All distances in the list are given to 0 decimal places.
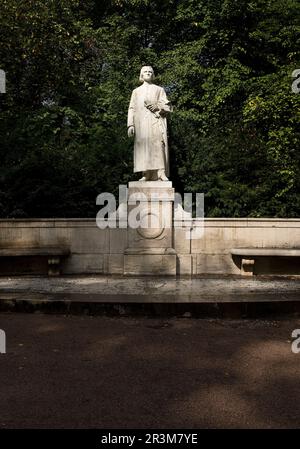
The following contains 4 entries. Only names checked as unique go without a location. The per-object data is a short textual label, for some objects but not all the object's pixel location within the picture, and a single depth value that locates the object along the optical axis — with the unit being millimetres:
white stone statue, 10156
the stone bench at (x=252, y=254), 9477
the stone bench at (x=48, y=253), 9539
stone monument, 9805
